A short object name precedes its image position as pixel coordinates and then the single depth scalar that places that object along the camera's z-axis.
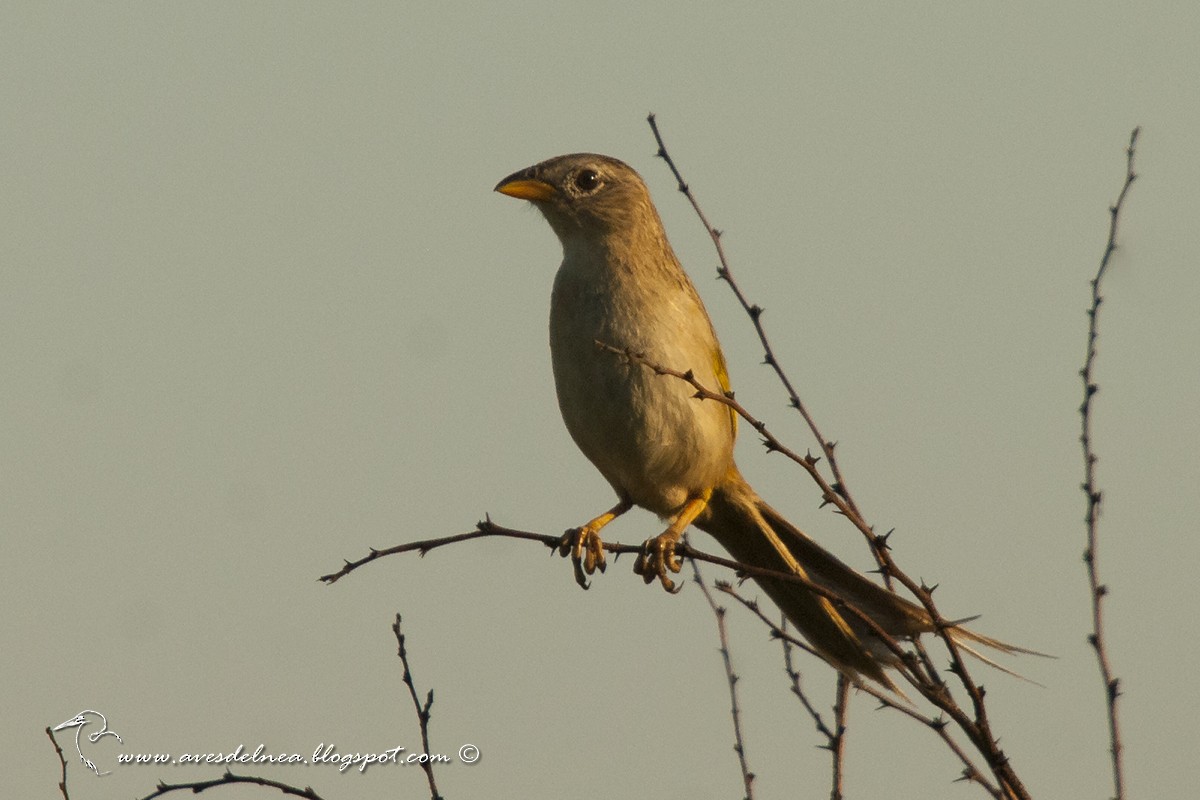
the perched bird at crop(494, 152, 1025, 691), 10.83
